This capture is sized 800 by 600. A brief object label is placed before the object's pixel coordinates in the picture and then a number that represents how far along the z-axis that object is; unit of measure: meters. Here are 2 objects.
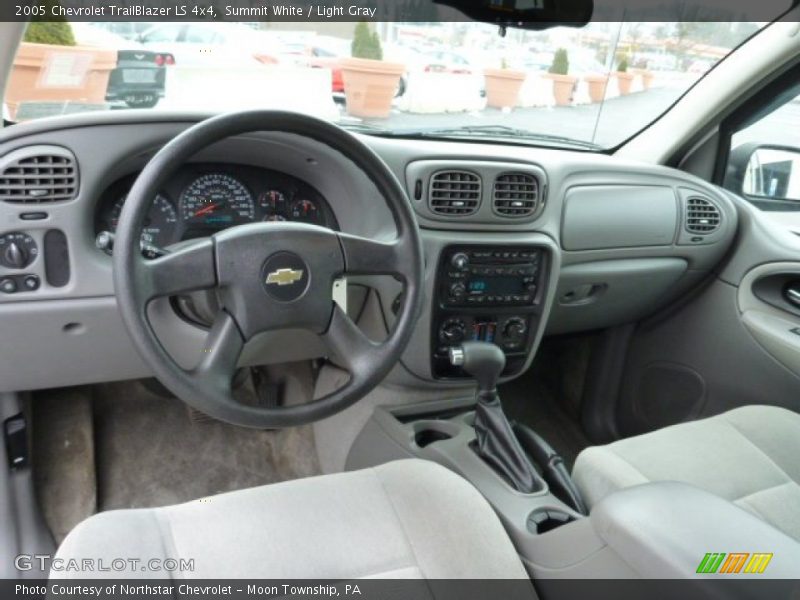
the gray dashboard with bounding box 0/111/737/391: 1.52
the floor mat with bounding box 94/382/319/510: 2.27
